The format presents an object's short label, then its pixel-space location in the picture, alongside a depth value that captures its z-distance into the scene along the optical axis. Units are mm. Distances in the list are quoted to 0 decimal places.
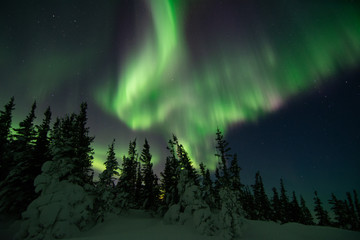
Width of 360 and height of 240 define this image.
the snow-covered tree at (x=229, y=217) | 15695
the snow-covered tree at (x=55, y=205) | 12406
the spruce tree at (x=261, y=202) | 42188
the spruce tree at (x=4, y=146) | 22281
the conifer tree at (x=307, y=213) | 53438
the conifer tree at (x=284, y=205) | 45075
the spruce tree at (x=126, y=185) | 27727
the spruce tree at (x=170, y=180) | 26484
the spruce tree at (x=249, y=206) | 42031
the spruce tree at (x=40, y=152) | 20547
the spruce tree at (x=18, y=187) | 18734
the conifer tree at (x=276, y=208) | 43625
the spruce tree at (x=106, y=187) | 22734
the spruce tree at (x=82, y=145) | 23147
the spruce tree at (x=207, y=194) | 19831
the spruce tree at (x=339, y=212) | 44719
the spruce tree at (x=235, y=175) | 30158
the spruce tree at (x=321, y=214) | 48938
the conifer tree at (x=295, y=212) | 45281
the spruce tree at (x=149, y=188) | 31267
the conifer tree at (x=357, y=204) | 53297
